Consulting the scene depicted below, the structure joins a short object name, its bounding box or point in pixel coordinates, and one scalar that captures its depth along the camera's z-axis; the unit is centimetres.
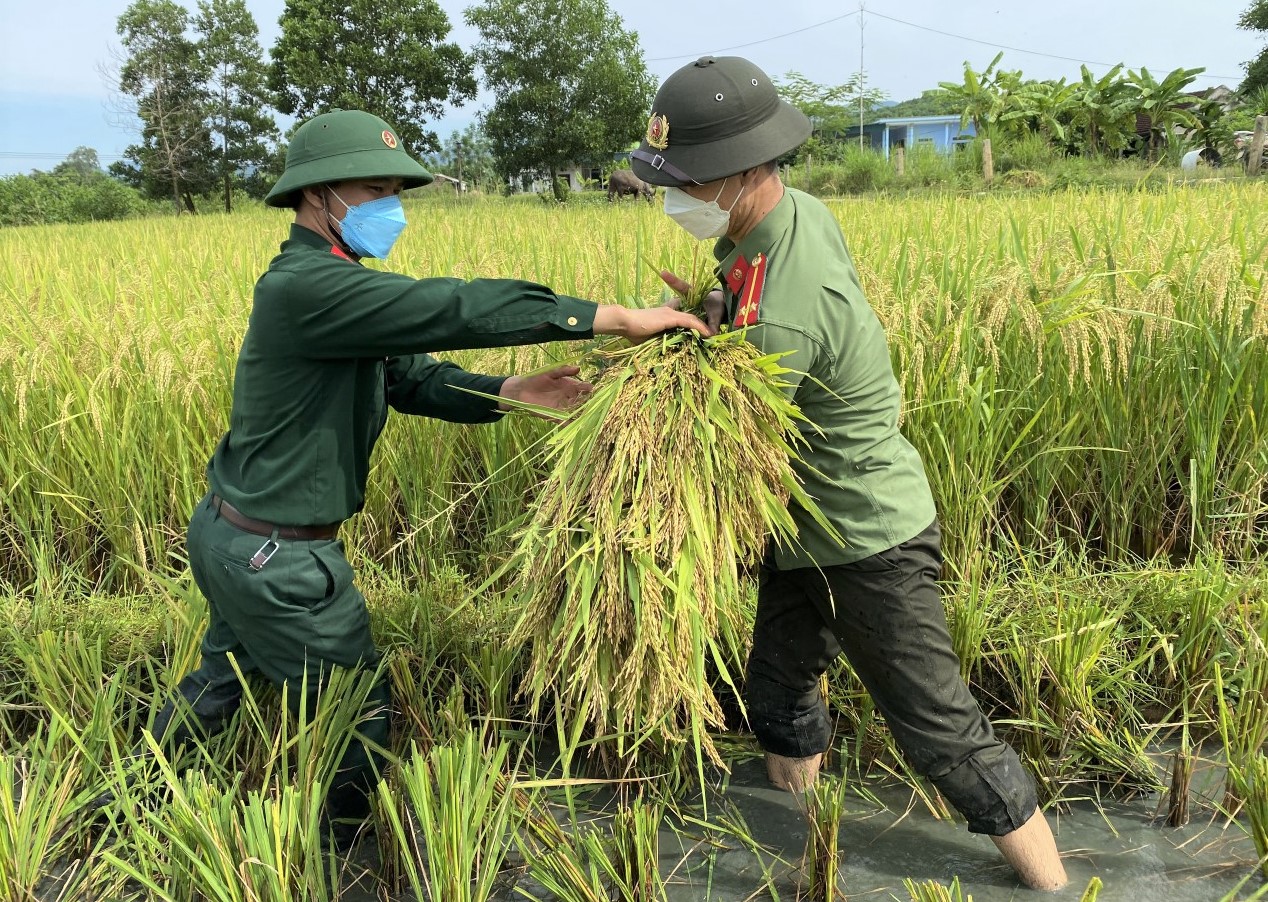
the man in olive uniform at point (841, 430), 157
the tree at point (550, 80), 2658
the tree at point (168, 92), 2870
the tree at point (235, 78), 2934
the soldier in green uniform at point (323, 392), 164
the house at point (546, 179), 2733
